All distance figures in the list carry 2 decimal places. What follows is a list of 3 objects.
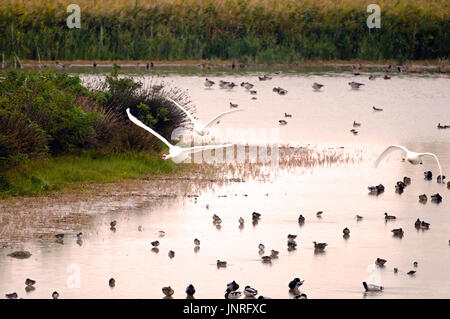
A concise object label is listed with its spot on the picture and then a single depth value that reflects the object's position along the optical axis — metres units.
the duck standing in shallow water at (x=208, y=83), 51.88
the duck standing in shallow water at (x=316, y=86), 51.56
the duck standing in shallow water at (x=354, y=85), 53.03
